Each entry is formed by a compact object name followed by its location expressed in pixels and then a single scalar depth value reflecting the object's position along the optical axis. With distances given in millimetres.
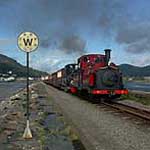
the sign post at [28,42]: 6628
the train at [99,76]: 15029
